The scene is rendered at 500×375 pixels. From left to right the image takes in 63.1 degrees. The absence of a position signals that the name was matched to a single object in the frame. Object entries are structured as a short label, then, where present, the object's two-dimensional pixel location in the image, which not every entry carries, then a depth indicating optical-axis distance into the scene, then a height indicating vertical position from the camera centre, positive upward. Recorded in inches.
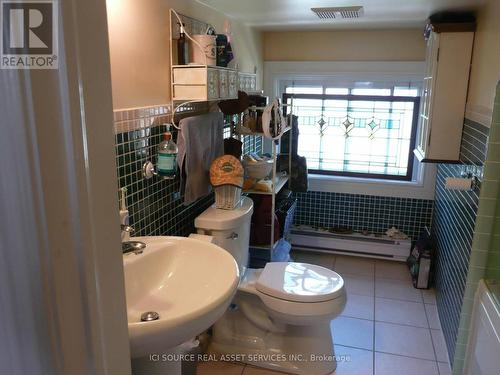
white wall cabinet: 92.0 +0.0
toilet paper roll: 79.4 -17.2
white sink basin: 42.3 -24.9
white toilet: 79.2 -42.5
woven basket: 84.9 -21.6
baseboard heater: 134.0 -49.6
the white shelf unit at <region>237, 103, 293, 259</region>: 101.2 -25.2
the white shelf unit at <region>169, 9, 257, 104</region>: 74.3 +2.3
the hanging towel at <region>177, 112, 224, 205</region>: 76.2 -11.6
